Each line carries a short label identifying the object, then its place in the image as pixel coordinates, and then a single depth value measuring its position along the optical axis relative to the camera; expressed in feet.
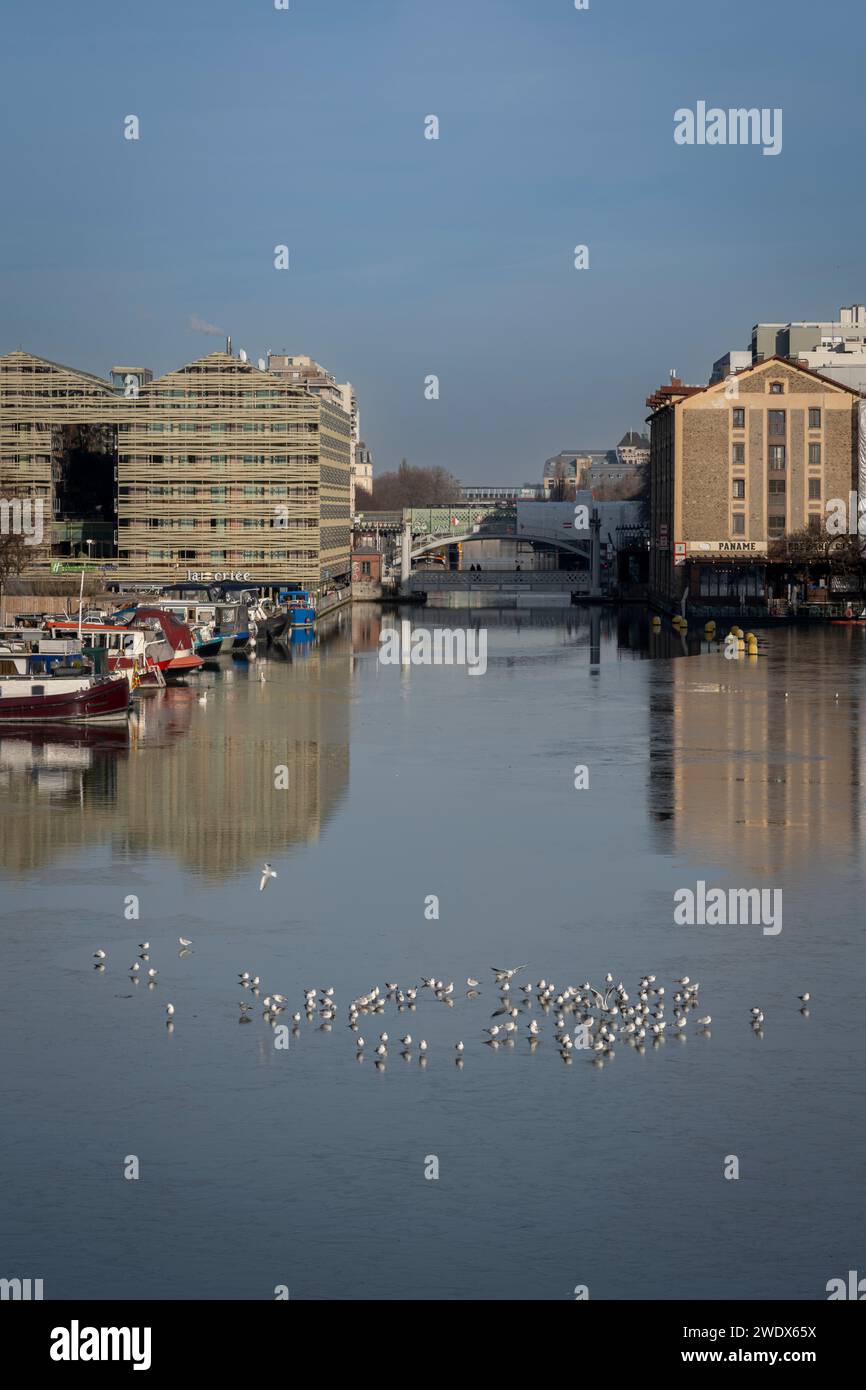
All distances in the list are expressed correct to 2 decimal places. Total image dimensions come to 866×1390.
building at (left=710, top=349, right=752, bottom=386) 592.60
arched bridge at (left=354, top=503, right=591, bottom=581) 554.87
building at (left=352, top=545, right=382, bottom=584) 552.82
